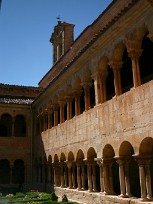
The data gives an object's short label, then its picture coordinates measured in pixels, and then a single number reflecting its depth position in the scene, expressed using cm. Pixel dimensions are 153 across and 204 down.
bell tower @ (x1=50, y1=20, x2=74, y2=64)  2631
